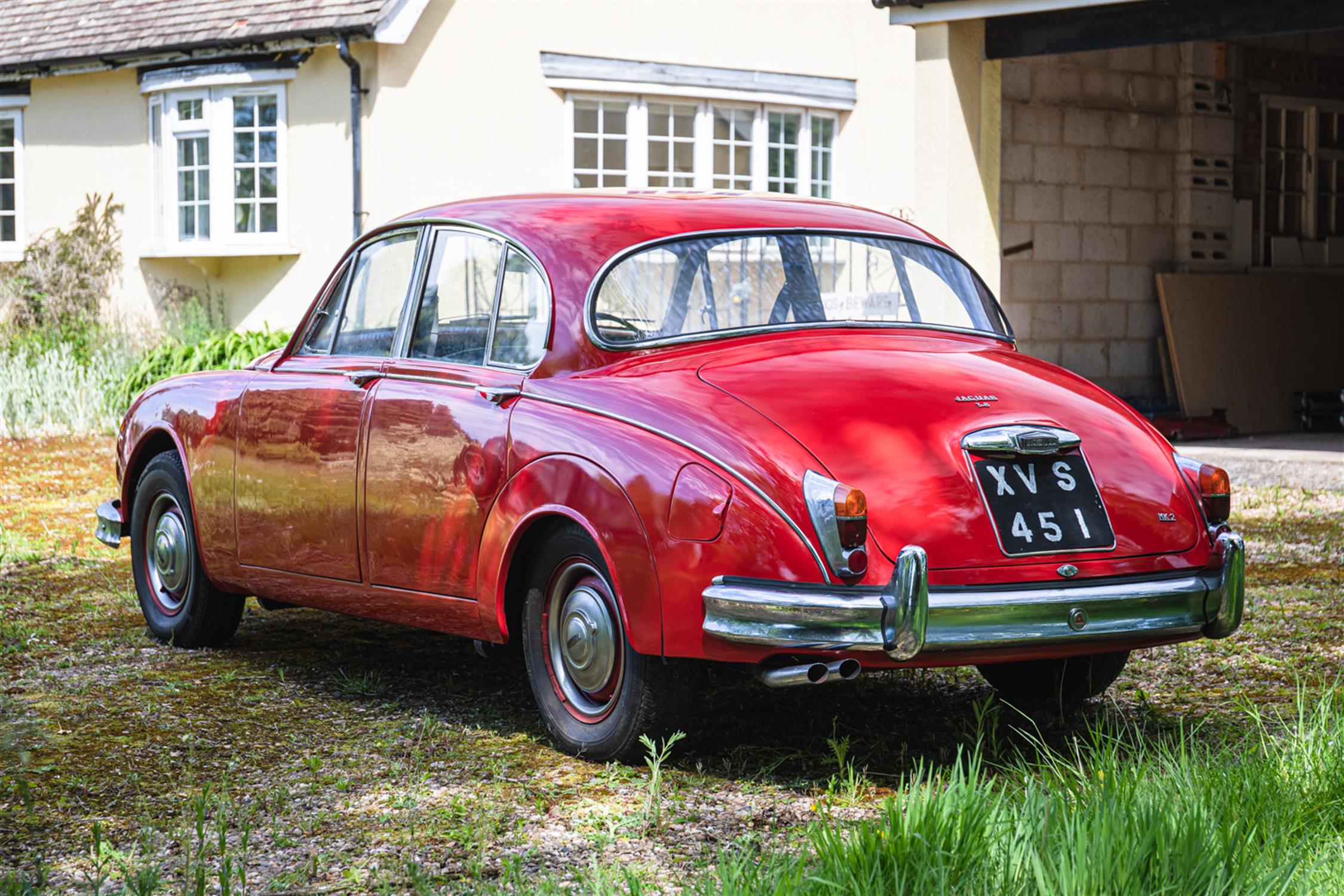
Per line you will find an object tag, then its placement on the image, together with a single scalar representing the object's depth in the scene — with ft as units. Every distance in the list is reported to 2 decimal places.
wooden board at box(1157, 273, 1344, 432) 47.60
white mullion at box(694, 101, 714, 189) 59.00
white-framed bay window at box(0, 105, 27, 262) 62.64
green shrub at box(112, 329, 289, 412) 50.26
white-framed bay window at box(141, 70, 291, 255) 55.36
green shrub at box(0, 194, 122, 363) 58.29
